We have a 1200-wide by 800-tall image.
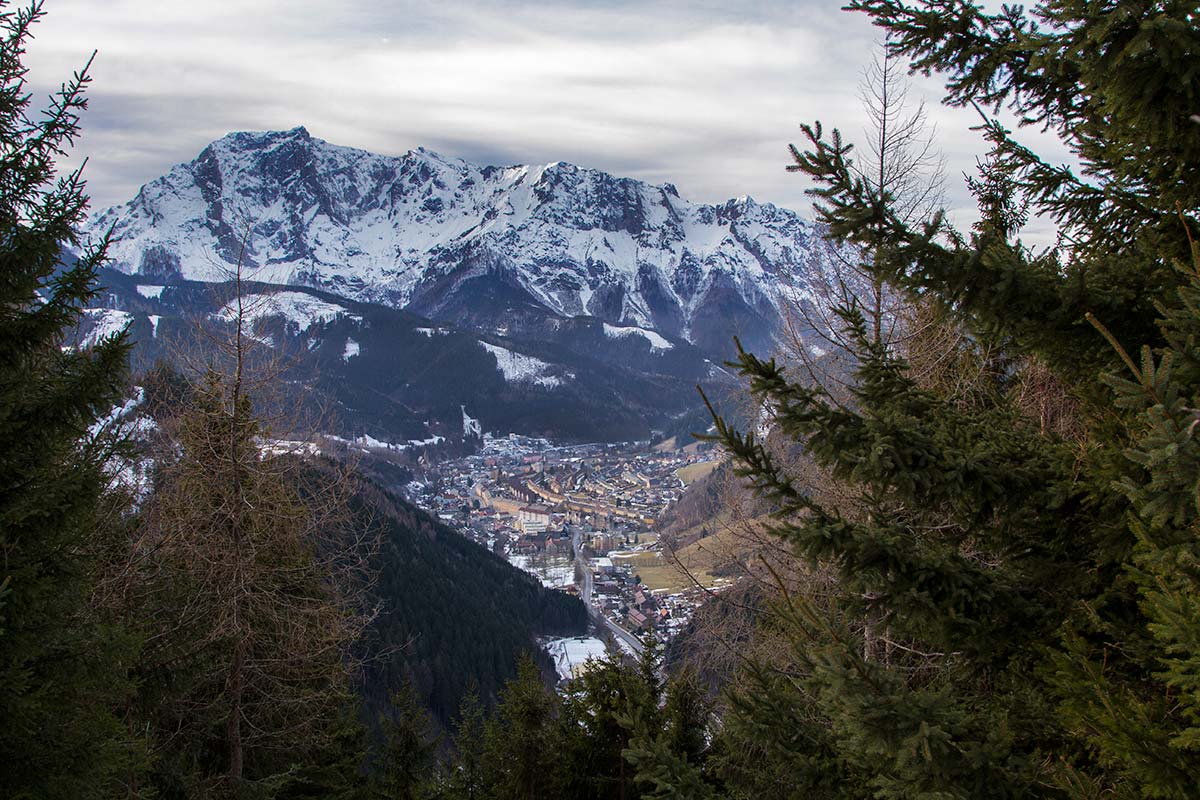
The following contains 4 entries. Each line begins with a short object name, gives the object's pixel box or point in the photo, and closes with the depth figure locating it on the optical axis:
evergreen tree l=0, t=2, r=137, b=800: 5.00
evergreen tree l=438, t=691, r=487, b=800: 12.45
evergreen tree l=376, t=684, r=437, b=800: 13.53
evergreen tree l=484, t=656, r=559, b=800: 10.80
